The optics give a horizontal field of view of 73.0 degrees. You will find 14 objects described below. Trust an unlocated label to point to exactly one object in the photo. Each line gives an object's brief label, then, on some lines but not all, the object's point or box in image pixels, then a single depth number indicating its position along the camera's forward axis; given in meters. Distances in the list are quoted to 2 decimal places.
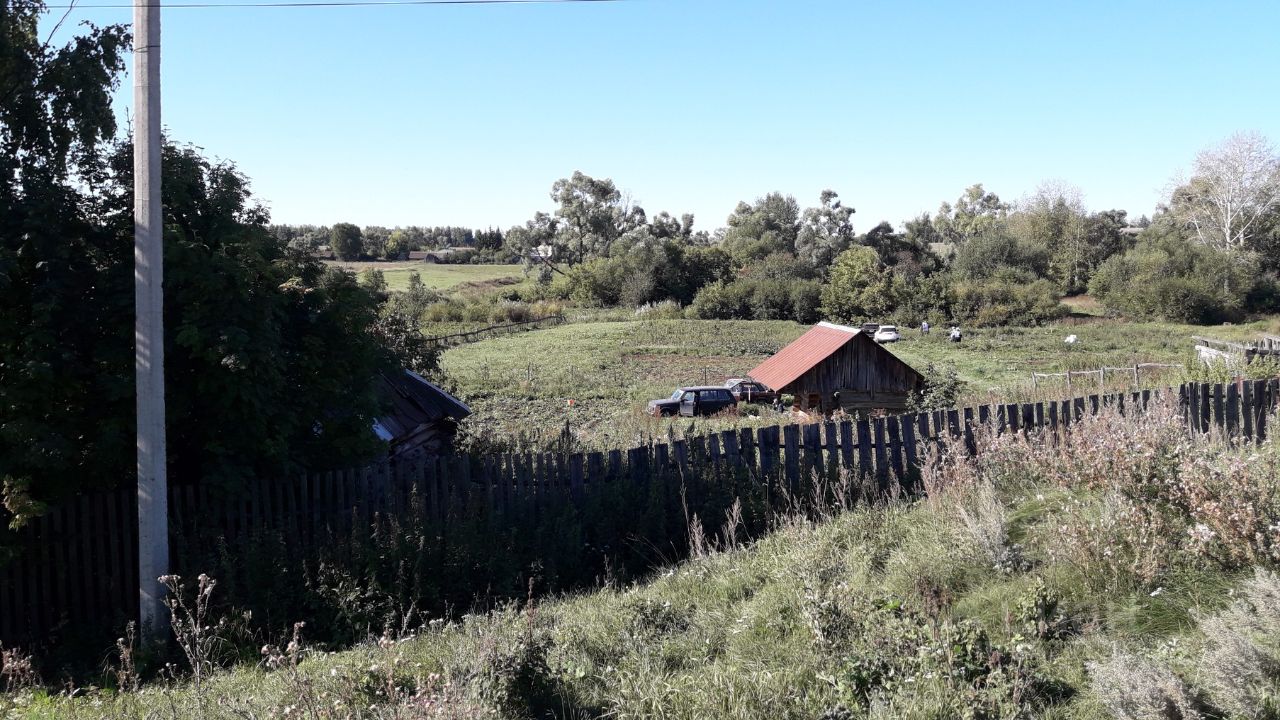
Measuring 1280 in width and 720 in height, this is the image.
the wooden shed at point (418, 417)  12.81
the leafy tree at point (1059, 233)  79.62
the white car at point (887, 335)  53.34
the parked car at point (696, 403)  26.97
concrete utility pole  6.59
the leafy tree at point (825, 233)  82.81
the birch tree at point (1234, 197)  70.75
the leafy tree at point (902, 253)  78.56
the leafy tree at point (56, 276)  6.88
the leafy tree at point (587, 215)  101.31
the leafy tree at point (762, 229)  91.31
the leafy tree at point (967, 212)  135.25
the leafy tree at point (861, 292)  66.56
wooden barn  24.30
